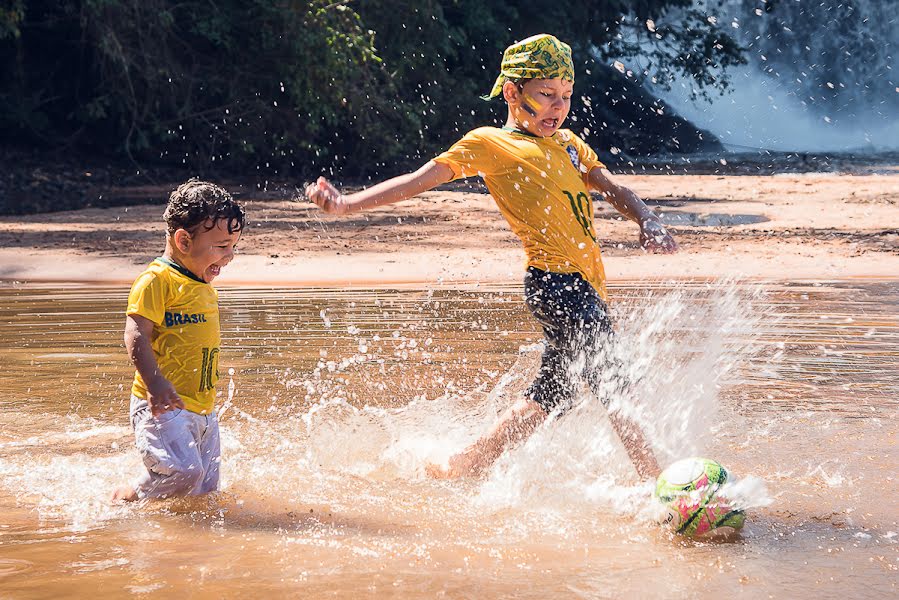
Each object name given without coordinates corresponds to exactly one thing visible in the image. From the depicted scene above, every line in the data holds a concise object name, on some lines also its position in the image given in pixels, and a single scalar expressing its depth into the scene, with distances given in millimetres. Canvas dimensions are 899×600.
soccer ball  7738
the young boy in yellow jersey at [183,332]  8414
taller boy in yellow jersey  8672
